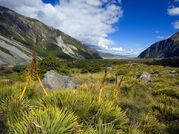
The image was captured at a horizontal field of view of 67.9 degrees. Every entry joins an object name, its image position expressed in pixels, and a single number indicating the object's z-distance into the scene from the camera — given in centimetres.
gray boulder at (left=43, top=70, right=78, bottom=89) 832
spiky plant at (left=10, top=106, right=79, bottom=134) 216
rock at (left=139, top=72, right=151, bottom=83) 1270
